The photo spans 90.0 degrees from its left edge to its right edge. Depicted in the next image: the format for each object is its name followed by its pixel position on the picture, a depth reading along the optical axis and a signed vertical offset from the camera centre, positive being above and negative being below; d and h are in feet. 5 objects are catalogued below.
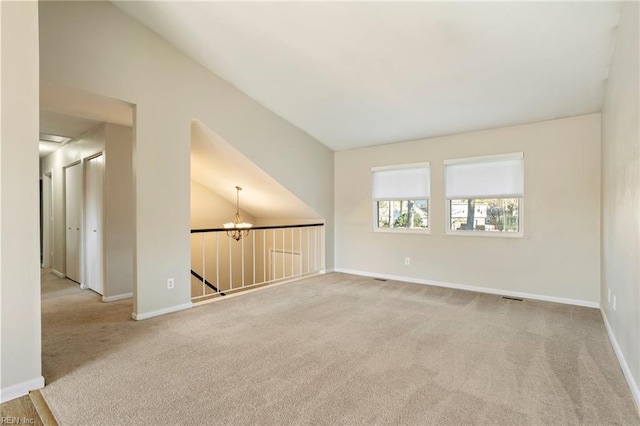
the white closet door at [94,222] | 14.55 -0.41
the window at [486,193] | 14.10 +0.78
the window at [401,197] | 16.93 +0.78
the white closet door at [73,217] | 16.71 -0.18
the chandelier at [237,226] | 15.41 -0.68
